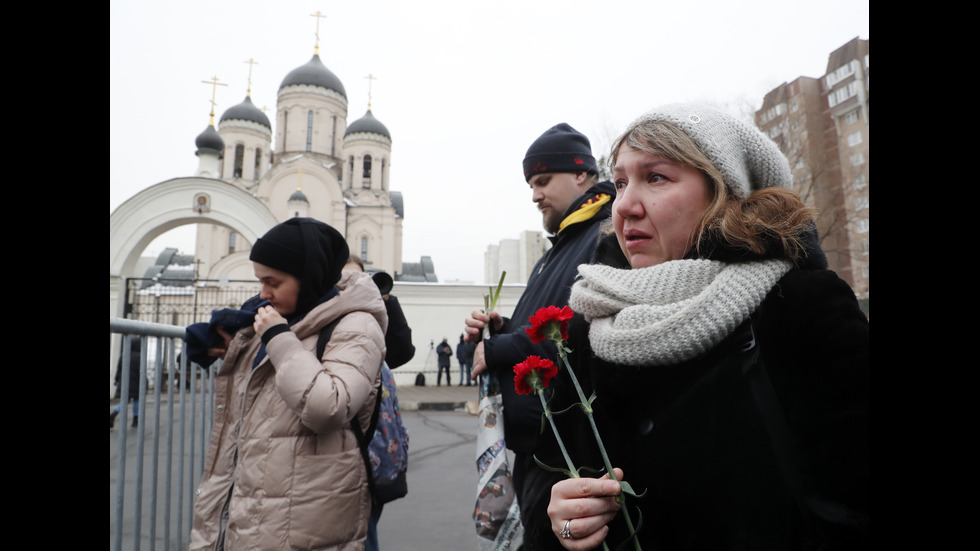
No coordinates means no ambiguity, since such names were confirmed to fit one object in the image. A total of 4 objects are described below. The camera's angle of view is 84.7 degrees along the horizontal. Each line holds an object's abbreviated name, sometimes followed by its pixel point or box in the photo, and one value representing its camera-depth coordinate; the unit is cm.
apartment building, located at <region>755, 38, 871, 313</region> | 2075
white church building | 1800
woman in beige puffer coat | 183
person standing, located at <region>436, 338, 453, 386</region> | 1656
